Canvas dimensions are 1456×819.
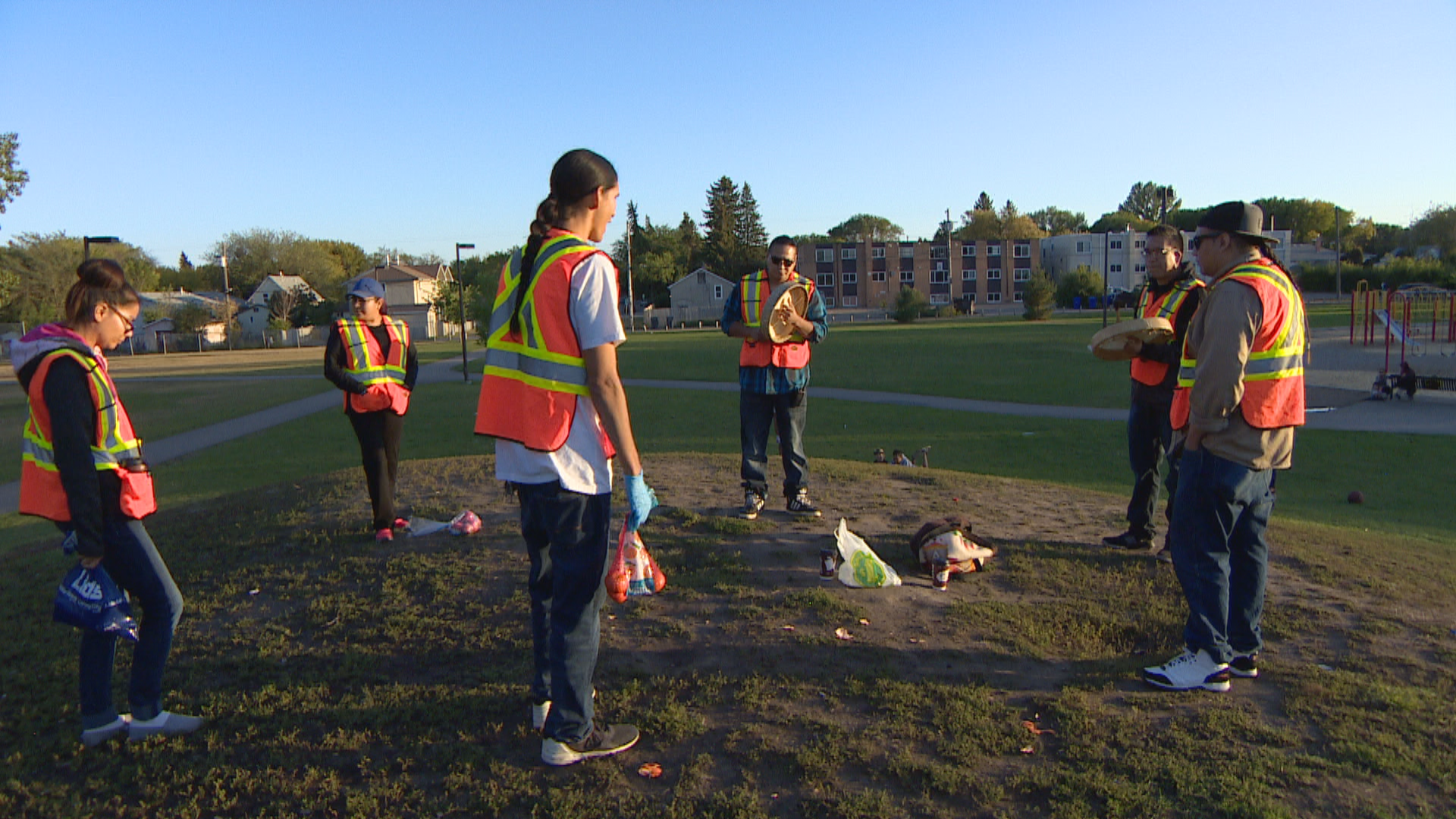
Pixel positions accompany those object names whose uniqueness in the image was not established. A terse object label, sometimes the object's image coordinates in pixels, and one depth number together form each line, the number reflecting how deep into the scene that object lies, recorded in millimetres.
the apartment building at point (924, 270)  101250
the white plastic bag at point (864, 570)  5164
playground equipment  25859
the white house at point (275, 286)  85375
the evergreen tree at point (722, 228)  103312
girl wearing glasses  3514
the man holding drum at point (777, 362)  6461
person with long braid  3184
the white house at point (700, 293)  92938
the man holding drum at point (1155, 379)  5781
